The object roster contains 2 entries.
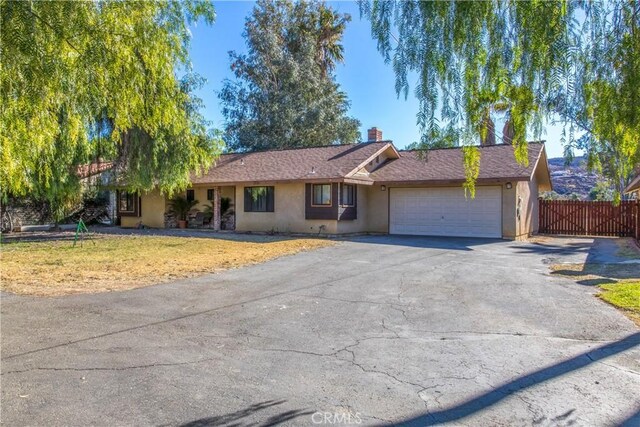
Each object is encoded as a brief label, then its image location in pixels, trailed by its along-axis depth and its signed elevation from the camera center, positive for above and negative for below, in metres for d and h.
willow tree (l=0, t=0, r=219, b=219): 4.51 +1.54
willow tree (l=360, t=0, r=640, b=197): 4.05 +1.32
